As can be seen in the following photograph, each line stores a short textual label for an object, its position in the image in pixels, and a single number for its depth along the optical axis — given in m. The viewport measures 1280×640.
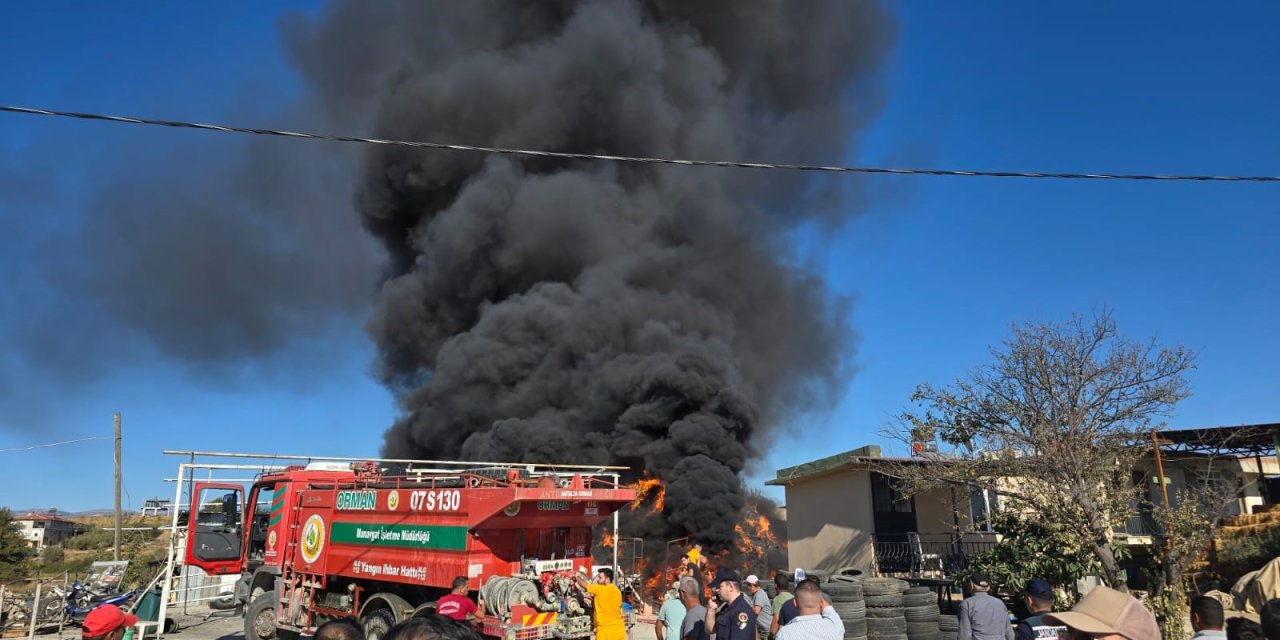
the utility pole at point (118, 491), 20.79
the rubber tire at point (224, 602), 12.16
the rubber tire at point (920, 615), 10.79
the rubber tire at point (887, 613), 10.59
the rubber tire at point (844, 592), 10.52
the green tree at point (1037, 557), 12.16
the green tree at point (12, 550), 23.39
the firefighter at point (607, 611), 7.77
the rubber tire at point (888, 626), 10.50
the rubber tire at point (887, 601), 10.65
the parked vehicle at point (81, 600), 13.25
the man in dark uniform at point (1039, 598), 5.27
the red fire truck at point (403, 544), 8.24
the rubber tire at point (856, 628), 10.34
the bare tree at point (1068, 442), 11.06
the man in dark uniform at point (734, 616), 5.36
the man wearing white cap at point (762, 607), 7.58
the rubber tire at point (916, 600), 10.97
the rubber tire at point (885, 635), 10.46
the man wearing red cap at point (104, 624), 4.17
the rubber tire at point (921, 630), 10.72
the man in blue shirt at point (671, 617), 6.59
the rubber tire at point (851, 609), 10.37
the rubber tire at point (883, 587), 10.73
